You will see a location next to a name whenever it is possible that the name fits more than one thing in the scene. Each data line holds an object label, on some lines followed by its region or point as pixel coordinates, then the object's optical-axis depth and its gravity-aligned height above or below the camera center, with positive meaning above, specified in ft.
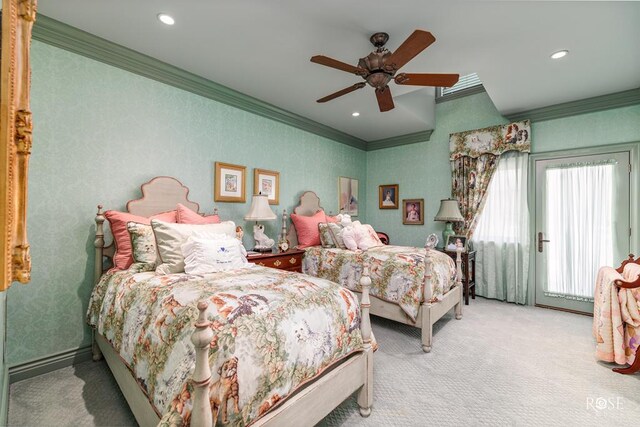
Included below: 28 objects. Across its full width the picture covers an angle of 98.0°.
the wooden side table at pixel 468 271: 12.71 -2.62
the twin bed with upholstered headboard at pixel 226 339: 3.47 -1.92
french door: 10.96 -0.27
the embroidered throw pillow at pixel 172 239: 6.70 -0.61
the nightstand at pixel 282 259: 9.86 -1.67
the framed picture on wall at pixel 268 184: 11.73 +1.38
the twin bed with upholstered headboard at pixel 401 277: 8.75 -2.16
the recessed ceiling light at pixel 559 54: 8.18 +4.88
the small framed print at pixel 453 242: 13.32 -1.28
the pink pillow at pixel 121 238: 7.30 -0.62
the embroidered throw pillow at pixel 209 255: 6.57 -0.99
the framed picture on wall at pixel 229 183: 10.46 +1.25
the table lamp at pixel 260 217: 10.50 -0.06
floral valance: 12.54 +3.66
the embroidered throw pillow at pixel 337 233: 11.65 -0.73
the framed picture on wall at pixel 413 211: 15.71 +0.29
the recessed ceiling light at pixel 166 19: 6.83 +4.89
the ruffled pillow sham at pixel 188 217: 8.38 -0.06
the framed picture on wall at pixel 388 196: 16.65 +1.20
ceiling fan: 6.38 +3.68
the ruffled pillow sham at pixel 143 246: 7.05 -0.81
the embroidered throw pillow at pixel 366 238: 11.43 -0.94
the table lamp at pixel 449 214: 13.60 +0.12
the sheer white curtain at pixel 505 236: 12.78 -0.92
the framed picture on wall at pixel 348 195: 16.19 +1.23
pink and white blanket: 7.13 -2.78
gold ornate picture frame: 2.48 +0.73
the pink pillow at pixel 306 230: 12.68 -0.66
